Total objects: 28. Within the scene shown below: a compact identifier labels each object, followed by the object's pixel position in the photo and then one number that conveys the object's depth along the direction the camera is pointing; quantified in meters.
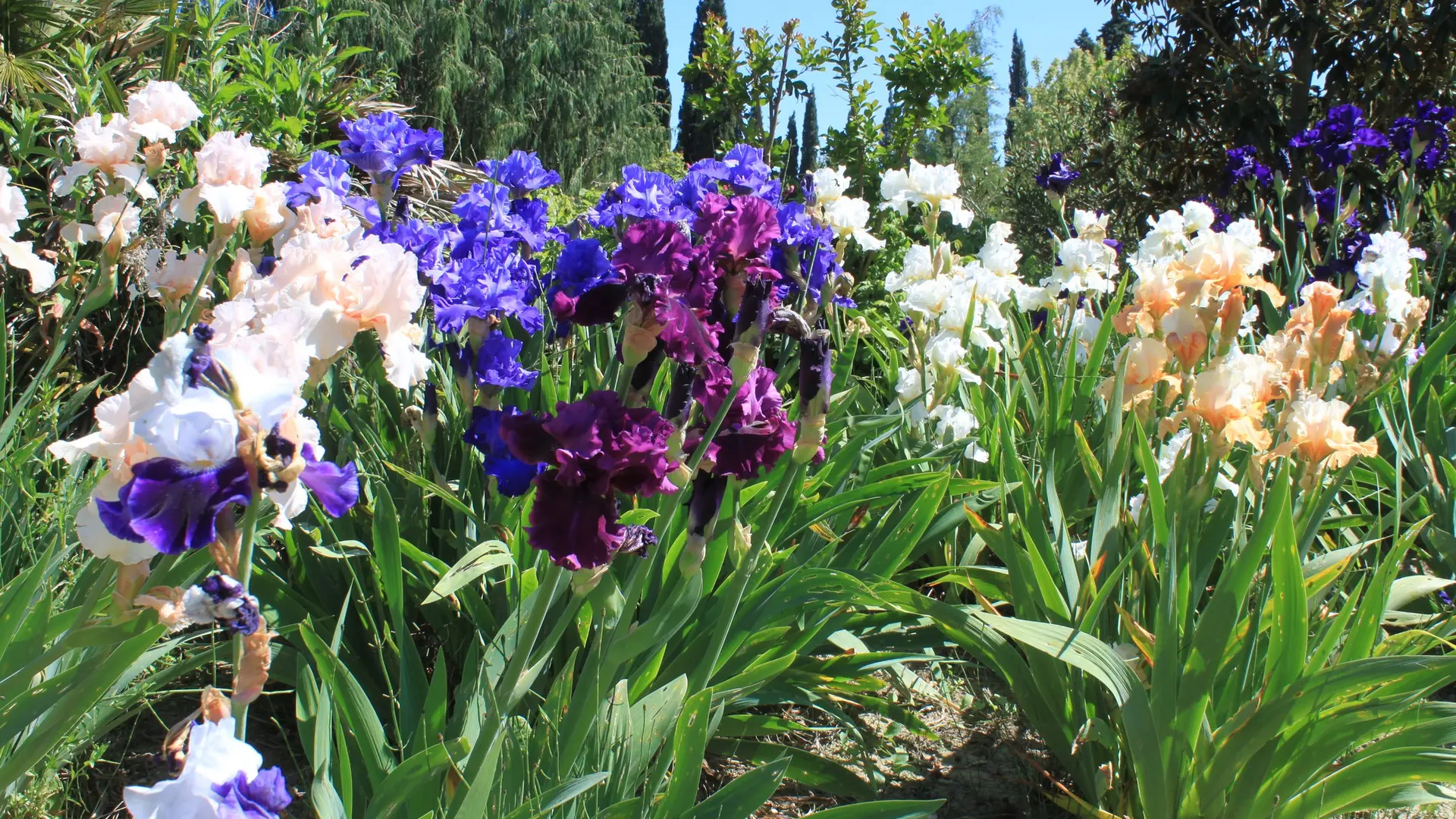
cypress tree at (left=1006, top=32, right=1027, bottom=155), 50.44
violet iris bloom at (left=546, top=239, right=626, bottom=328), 1.47
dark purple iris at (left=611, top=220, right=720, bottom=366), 1.27
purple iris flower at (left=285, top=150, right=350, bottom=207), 2.19
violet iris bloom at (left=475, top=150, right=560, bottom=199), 2.52
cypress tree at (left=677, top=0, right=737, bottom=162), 23.08
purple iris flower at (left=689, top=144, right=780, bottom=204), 2.64
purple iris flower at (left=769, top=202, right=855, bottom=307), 2.42
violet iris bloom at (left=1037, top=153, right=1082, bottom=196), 3.92
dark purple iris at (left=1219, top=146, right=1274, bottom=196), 4.89
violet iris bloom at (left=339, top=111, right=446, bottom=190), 2.27
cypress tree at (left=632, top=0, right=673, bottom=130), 25.69
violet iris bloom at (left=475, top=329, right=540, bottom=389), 1.87
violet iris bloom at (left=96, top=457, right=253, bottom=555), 0.78
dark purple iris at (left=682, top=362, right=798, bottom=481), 1.35
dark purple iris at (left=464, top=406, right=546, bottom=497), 1.56
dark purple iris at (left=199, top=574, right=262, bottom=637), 0.79
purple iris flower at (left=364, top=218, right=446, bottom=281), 1.98
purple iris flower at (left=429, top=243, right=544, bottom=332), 1.87
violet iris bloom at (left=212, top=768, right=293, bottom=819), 0.71
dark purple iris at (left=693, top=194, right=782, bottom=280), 1.46
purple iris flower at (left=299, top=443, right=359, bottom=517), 0.88
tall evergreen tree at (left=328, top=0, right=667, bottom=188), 16.12
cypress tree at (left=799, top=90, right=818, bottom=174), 31.20
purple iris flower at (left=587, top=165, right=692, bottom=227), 2.47
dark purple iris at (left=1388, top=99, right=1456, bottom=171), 4.31
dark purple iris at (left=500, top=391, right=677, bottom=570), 1.11
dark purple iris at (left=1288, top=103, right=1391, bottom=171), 4.50
